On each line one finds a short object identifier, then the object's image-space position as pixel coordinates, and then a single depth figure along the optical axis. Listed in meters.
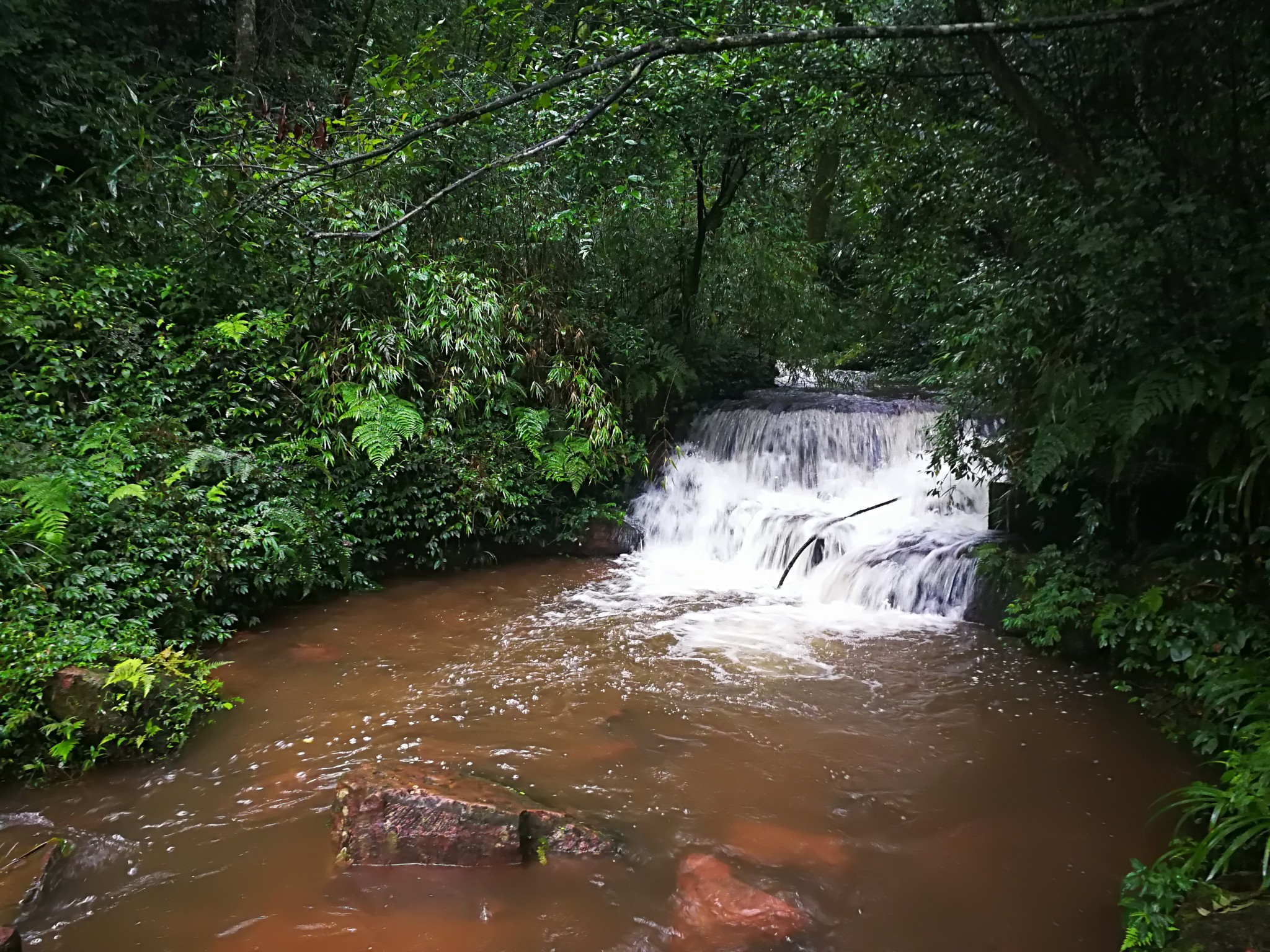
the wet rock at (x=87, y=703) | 4.16
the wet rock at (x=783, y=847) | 3.57
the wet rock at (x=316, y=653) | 5.91
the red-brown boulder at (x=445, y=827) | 3.42
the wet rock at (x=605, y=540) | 9.27
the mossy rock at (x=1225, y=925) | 2.53
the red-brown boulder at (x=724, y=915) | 3.06
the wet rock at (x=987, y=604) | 6.54
